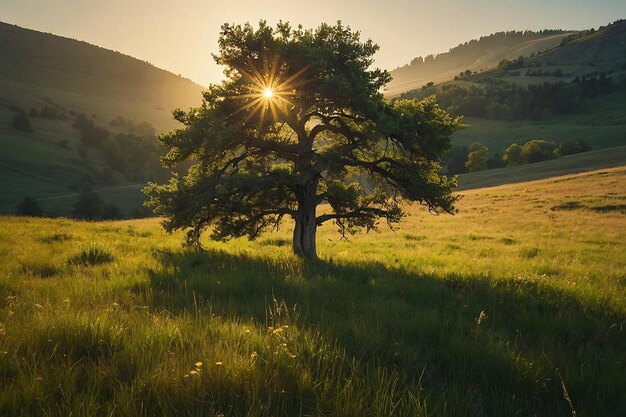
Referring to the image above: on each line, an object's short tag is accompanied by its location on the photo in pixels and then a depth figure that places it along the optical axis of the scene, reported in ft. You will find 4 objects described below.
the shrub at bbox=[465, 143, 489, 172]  325.83
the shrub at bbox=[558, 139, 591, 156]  320.29
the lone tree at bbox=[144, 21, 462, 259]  39.96
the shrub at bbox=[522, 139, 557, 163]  315.17
